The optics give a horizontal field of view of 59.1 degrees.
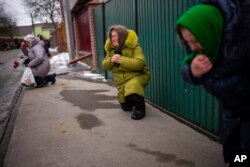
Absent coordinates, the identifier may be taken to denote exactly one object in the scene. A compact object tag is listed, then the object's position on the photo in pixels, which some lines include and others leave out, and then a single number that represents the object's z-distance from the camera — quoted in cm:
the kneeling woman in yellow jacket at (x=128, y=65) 312
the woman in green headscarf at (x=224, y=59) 119
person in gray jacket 560
